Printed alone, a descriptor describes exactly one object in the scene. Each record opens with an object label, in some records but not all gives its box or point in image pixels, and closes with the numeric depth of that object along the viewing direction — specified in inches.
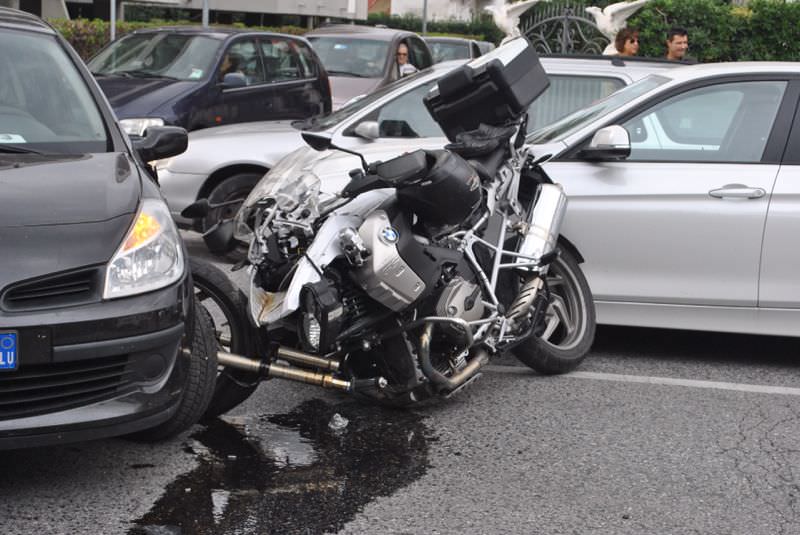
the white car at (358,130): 350.6
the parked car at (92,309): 166.1
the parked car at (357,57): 630.5
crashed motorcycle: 204.7
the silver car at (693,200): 258.4
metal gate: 906.7
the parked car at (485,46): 955.2
